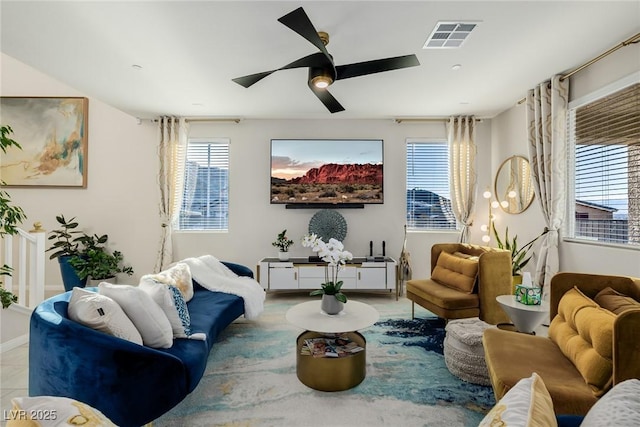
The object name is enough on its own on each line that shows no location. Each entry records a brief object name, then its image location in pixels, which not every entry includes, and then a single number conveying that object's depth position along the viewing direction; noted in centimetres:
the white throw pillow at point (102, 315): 154
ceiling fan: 188
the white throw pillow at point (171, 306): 193
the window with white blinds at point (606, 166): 252
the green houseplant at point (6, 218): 199
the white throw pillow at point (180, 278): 265
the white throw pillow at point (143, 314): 172
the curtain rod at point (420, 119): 456
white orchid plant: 232
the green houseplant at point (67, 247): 412
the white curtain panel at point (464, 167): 447
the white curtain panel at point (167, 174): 449
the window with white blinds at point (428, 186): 472
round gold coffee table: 201
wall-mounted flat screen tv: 455
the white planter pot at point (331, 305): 232
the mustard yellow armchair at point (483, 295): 278
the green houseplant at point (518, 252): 357
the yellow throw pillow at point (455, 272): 290
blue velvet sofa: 142
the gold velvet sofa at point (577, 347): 125
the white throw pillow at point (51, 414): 60
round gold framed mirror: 384
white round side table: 222
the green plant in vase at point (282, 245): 429
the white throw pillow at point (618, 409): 72
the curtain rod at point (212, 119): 457
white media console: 413
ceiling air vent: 228
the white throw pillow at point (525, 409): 72
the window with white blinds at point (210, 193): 474
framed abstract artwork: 452
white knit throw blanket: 301
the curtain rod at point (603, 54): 243
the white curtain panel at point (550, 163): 314
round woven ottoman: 212
